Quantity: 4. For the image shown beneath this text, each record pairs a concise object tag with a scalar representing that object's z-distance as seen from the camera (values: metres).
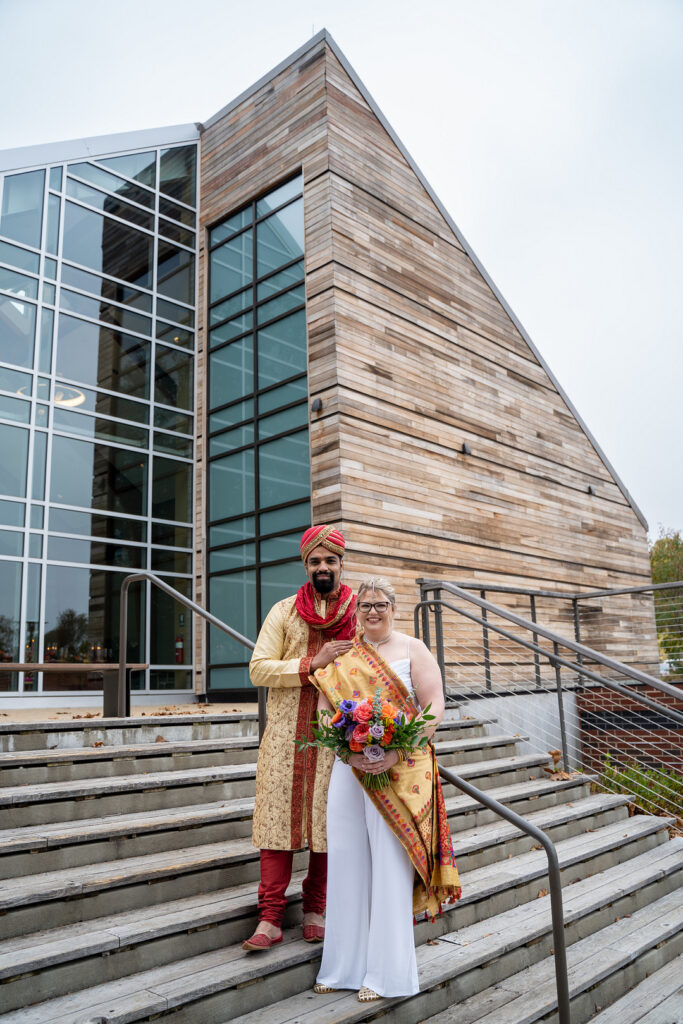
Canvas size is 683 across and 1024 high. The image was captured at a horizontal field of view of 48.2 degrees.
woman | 2.99
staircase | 2.93
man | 3.26
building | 9.98
